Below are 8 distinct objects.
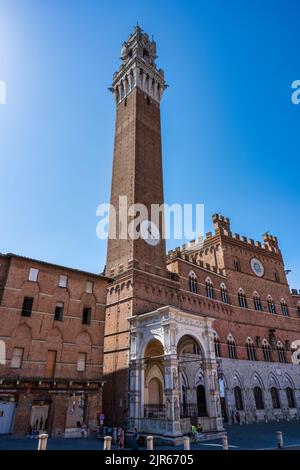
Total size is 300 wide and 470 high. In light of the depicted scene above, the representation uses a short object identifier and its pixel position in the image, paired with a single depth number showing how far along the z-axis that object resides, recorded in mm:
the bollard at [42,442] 11812
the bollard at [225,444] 13141
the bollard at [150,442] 12713
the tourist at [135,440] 15523
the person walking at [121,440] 17328
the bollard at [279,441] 15111
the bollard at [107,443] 12131
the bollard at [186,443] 12706
